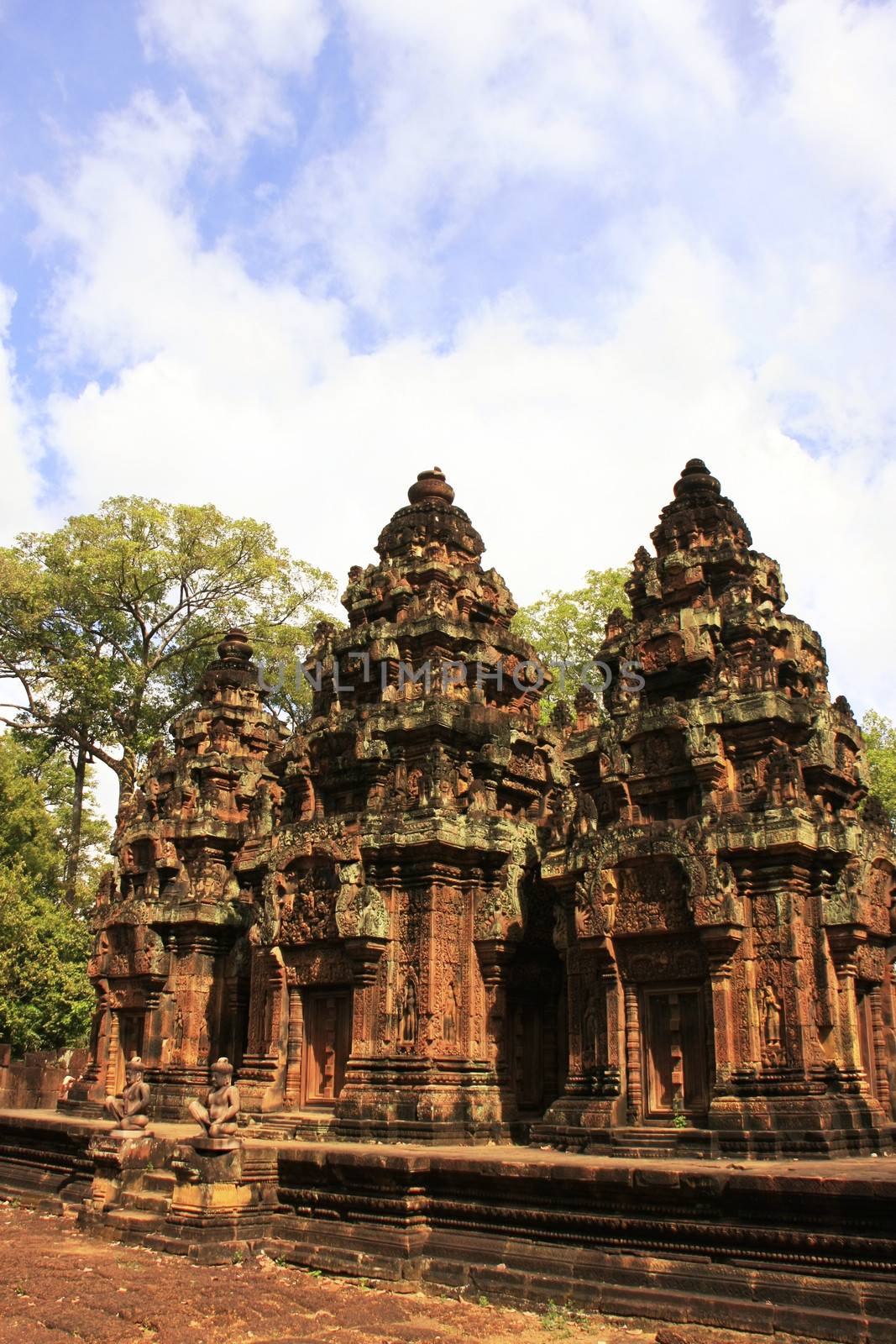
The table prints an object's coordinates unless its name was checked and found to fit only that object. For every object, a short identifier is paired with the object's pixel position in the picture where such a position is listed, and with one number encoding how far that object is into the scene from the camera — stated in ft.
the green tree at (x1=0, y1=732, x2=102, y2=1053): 83.35
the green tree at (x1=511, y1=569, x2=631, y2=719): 95.50
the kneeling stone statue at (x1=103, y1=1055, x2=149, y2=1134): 43.57
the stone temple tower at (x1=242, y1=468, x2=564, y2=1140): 46.50
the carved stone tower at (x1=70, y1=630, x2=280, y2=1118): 59.72
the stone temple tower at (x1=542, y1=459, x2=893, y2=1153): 38.17
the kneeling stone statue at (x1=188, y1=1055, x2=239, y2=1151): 36.81
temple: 39.24
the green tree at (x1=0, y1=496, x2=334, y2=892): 95.20
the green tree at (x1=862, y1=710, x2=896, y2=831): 98.99
